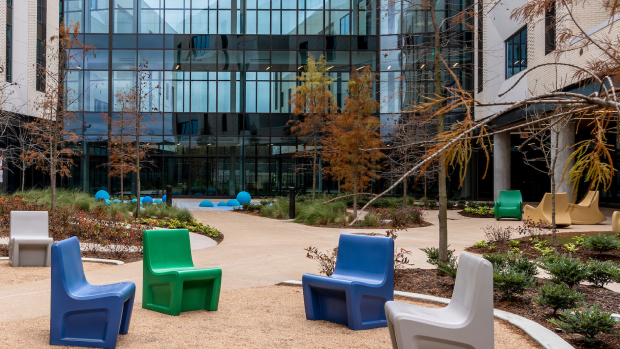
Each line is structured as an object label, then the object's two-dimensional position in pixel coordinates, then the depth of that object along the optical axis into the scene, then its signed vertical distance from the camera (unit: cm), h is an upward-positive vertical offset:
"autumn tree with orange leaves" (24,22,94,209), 1386 +194
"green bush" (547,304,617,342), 465 -138
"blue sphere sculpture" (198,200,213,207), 2681 -169
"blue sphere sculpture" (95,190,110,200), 2631 -121
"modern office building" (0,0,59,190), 2753 +716
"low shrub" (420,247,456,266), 818 -135
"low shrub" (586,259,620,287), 675 -132
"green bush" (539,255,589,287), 642 -125
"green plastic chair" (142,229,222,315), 584 -128
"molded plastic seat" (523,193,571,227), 1624 -121
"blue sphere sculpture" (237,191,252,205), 2723 -140
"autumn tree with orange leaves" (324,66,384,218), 1935 +139
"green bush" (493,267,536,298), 626 -135
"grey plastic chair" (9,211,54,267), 890 -119
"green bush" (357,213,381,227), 1702 -164
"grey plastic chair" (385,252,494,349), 389 -118
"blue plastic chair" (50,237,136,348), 470 -131
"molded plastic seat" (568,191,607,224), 1733 -140
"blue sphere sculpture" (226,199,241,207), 2770 -169
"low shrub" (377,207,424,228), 1738 -154
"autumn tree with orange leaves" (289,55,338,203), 2538 +358
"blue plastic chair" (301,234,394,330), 543 -123
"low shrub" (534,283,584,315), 549 -135
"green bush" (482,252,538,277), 699 -127
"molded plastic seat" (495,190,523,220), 1895 -122
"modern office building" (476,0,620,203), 1809 +446
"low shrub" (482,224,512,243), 1203 -154
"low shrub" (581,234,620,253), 957 -133
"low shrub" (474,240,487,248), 1129 -158
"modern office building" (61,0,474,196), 3291 +643
